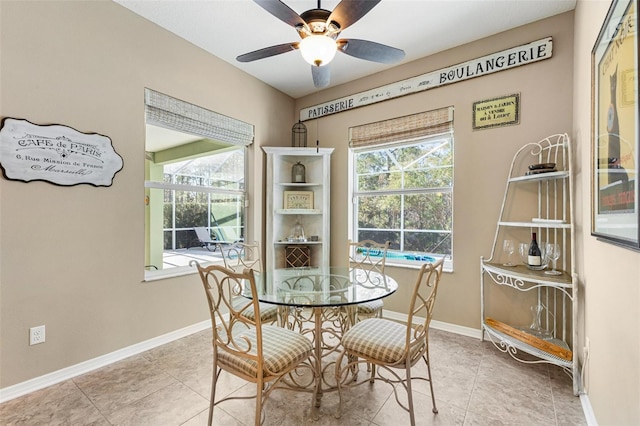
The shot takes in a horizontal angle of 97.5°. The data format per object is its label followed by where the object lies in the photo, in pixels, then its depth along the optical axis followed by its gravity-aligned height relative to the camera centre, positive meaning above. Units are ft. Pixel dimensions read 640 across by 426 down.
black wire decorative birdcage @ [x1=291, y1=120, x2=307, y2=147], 13.19 +3.75
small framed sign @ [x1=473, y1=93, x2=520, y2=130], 8.38 +3.15
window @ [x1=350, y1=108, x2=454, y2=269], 9.95 +0.89
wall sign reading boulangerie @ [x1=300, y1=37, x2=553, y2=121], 8.05 +4.66
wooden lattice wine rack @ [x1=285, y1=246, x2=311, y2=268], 12.32 -1.86
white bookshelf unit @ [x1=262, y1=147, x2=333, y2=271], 11.73 +0.29
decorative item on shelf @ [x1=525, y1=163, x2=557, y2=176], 7.35 +1.22
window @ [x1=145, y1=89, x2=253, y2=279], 8.82 +1.16
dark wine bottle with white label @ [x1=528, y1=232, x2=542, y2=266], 7.58 -1.09
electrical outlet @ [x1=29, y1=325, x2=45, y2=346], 6.23 -2.73
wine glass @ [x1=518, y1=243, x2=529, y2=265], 7.70 -1.02
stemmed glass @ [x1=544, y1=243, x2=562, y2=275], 7.14 -0.98
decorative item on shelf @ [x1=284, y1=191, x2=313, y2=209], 12.22 +0.59
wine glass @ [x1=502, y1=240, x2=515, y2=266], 8.01 -0.95
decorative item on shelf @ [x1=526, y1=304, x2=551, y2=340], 7.65 -3.06
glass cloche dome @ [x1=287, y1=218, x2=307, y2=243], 11.98 -0.89
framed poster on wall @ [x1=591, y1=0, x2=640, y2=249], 3.23 +1.18
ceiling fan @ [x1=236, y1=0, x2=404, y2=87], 5.24 +3.78
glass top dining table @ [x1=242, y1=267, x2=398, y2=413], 5.58 -1.72
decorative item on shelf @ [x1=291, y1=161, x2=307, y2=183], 12.33 +1.80
